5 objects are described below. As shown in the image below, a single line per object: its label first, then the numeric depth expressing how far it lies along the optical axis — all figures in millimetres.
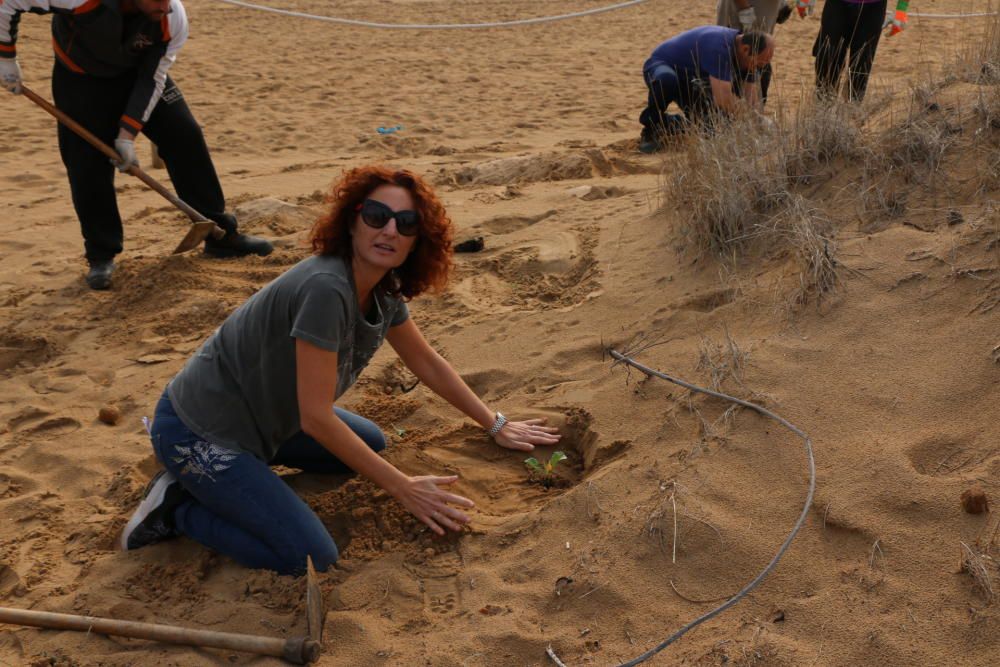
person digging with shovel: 4184
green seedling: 3004
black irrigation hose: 2227
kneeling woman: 2527
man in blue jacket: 5398
